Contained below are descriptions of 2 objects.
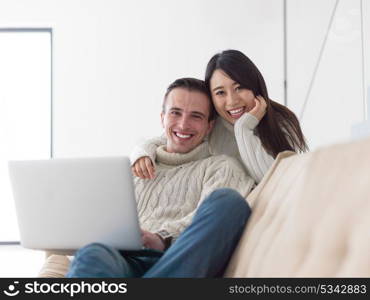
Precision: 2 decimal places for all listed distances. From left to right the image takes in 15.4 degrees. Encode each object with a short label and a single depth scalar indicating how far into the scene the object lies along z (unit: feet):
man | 10.35
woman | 13.01
